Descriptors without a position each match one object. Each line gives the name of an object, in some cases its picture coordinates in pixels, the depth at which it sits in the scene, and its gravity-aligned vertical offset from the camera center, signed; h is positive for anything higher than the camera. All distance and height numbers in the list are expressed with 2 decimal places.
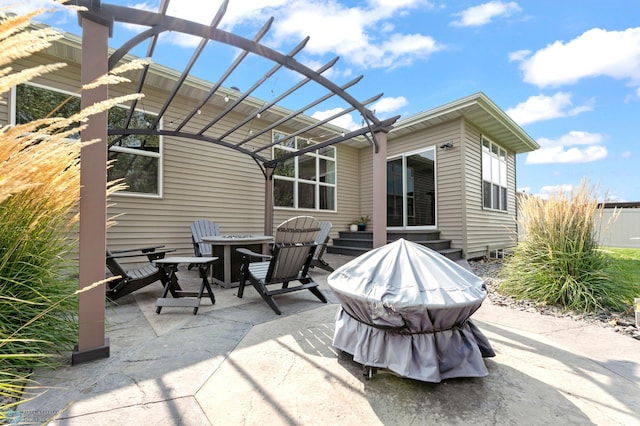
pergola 1.84 +1.23
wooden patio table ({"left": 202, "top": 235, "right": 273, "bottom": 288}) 4.05 -0.60
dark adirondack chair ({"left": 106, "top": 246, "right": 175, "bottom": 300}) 2.96 -0.75
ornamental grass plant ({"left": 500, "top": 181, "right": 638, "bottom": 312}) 3.13 -0.58
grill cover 1.51 -0.58
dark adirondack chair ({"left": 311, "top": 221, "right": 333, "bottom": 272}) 4.95 -0.71
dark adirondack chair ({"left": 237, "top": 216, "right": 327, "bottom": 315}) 3.02 -0.55
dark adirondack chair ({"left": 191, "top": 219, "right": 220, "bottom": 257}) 4.81 -0.36
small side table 2.85 -0.83
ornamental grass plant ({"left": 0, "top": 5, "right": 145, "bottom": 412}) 0.93 -0.16
